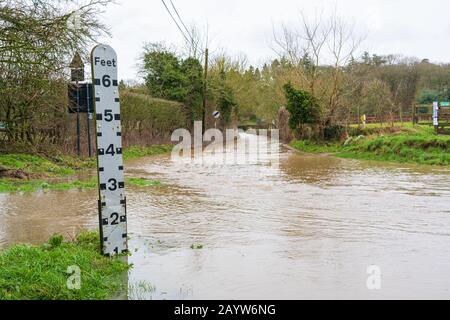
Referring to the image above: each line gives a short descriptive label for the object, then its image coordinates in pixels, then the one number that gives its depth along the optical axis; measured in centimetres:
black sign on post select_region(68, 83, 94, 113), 1762
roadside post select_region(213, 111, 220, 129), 3578
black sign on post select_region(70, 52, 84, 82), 1529
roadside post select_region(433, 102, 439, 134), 2312
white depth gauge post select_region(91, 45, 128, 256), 596
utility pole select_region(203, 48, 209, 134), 3486
